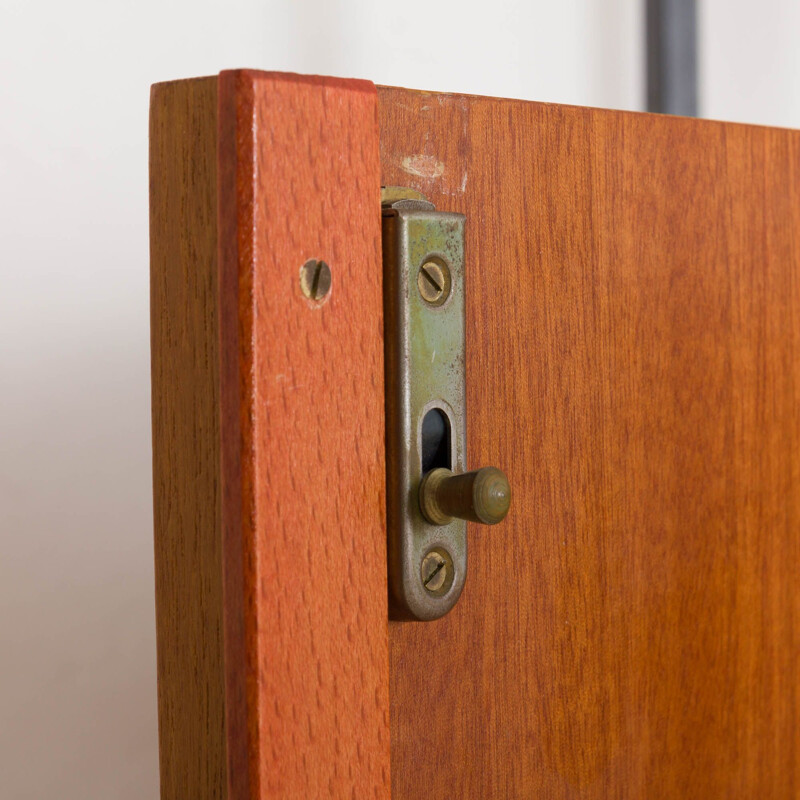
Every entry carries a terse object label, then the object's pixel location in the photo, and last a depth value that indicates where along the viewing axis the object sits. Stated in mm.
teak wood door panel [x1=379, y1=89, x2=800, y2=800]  464
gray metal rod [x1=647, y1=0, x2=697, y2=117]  1051
